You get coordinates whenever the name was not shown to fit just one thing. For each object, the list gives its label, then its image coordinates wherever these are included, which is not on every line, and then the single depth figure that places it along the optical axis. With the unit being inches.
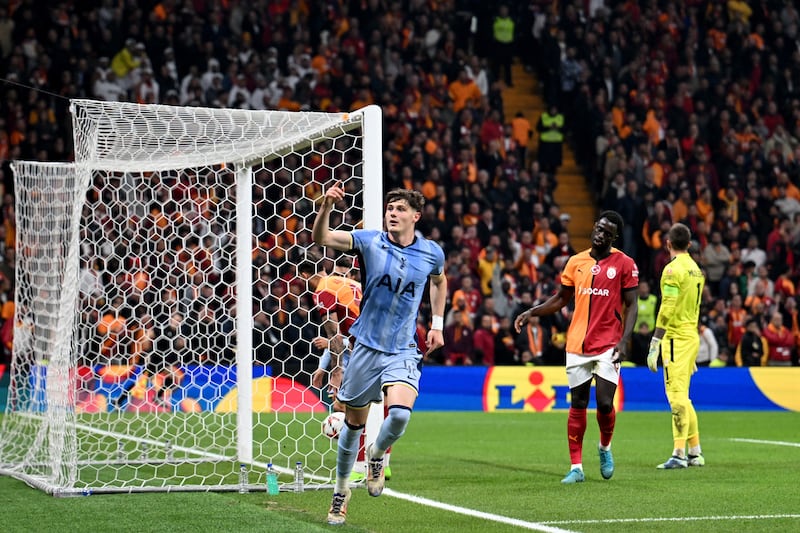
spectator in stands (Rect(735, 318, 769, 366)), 1644.9
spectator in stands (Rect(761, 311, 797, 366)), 1651.1
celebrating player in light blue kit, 596.1
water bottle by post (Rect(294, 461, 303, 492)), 719.1
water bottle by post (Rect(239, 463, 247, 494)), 709.8
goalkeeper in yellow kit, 882.1
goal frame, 720.3
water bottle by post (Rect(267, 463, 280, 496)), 704.4
